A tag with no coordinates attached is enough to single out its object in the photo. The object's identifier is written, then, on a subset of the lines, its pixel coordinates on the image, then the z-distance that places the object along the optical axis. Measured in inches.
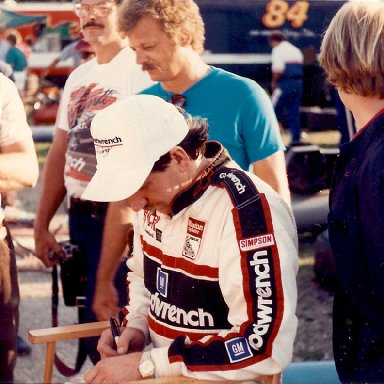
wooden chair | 107.3
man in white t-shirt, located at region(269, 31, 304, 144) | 442.9
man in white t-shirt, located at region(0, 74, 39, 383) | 121.2
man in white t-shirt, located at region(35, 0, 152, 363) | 133.6
